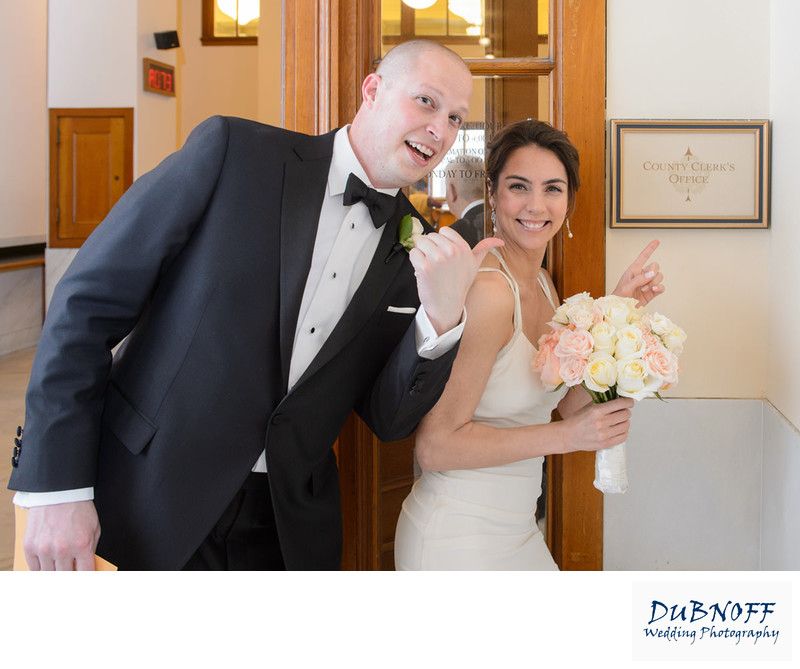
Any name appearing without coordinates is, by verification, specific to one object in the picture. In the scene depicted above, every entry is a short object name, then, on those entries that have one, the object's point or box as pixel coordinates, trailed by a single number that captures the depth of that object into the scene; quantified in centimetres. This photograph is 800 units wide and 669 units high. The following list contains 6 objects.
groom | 160
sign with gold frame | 229
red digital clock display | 812
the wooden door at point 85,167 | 816
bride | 194
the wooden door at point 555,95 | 229
